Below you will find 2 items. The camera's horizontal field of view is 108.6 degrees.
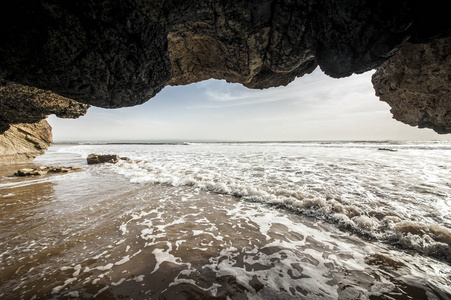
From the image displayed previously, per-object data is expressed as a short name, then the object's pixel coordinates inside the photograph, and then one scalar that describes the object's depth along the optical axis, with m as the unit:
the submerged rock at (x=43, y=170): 9.17
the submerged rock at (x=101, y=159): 14.47
